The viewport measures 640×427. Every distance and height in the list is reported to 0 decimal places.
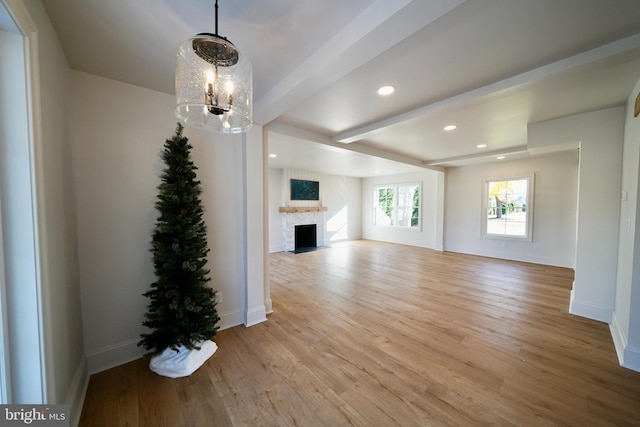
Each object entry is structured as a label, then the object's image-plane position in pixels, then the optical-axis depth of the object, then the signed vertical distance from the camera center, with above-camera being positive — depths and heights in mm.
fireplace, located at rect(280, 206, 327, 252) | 6879 -495
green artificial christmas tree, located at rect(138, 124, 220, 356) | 1792 -488
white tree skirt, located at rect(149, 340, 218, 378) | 1785 -1272
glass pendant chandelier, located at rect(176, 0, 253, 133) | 1110 +670
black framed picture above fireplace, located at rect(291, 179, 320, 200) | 7020 +477
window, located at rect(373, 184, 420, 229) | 7594 -24
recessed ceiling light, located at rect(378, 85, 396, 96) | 2115 +1100
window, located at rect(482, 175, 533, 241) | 5312 -85
